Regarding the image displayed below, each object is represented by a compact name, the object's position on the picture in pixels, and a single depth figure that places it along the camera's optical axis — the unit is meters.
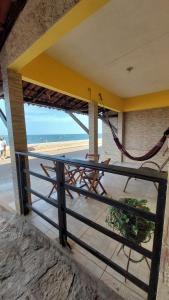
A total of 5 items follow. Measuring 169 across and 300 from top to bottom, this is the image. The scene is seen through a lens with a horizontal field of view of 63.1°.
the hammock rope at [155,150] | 2.55
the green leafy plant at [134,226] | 1.01
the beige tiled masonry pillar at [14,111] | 1.76
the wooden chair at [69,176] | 2.50
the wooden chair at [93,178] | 2.52
